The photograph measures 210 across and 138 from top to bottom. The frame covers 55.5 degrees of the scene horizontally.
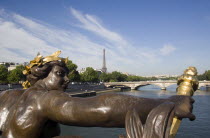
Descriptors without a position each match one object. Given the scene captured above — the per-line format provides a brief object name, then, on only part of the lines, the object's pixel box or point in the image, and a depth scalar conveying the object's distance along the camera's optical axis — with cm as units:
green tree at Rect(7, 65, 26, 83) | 3384
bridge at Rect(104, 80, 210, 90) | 5084
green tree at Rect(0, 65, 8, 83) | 3322
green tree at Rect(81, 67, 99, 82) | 5343
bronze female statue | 106
